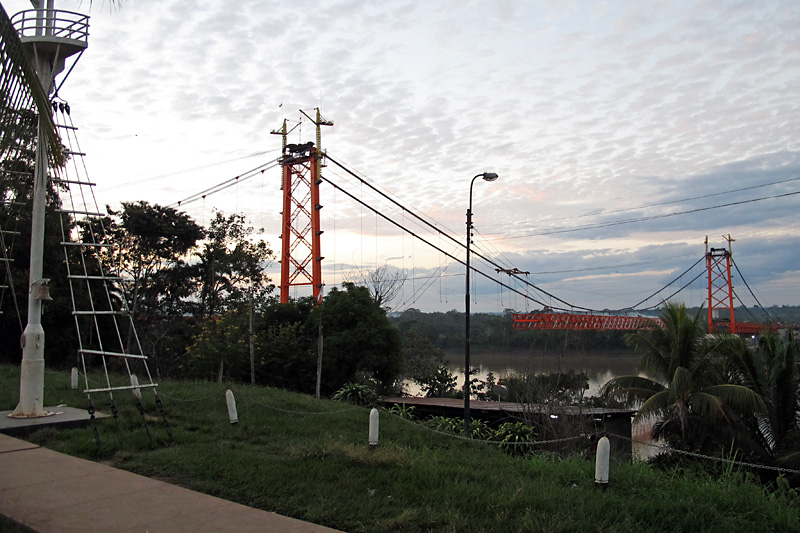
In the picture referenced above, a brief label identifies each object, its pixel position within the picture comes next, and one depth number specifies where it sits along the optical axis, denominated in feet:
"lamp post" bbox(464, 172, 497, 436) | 53.33
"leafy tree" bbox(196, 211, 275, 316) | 114.21
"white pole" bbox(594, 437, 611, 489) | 23.04
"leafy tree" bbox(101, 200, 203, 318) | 107.45
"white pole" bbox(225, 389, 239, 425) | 35.42
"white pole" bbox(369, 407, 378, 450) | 28.91
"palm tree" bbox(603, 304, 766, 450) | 53.01
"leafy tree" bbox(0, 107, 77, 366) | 76.13
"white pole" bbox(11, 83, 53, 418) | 31.24
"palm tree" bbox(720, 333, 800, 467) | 51.44
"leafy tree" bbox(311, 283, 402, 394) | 84.58
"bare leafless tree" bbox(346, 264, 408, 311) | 112.68
